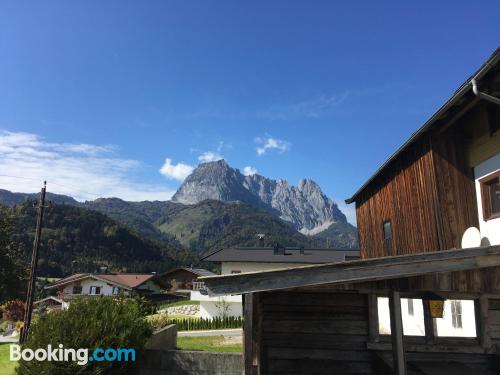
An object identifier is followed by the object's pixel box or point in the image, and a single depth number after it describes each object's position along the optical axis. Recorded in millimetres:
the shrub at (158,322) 13019
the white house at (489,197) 9812
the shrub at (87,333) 8695
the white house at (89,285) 60031
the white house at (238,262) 35188
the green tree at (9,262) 44844
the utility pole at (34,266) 23062
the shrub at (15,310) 34969
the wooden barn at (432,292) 8180
